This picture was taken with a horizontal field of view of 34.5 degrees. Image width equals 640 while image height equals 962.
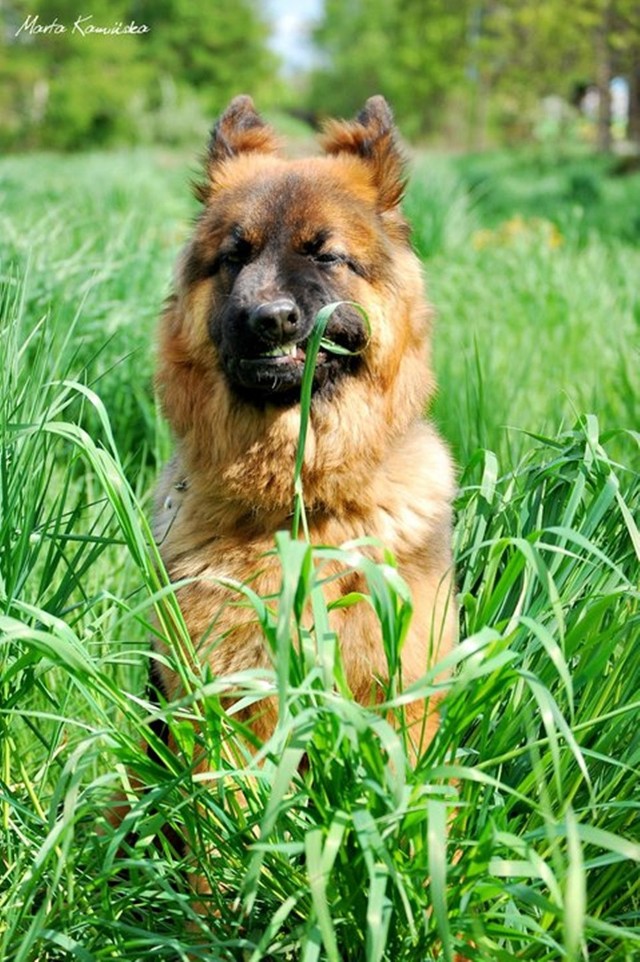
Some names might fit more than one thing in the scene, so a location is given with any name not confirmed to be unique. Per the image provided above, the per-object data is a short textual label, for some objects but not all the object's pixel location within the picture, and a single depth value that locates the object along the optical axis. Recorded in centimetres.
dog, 256
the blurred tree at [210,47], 5388
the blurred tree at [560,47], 2172
